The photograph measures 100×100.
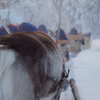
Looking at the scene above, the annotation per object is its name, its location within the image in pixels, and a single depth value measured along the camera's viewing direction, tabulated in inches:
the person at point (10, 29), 198.8
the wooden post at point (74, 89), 158.5
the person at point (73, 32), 1046.8
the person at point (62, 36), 453.1
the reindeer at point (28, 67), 119.0
